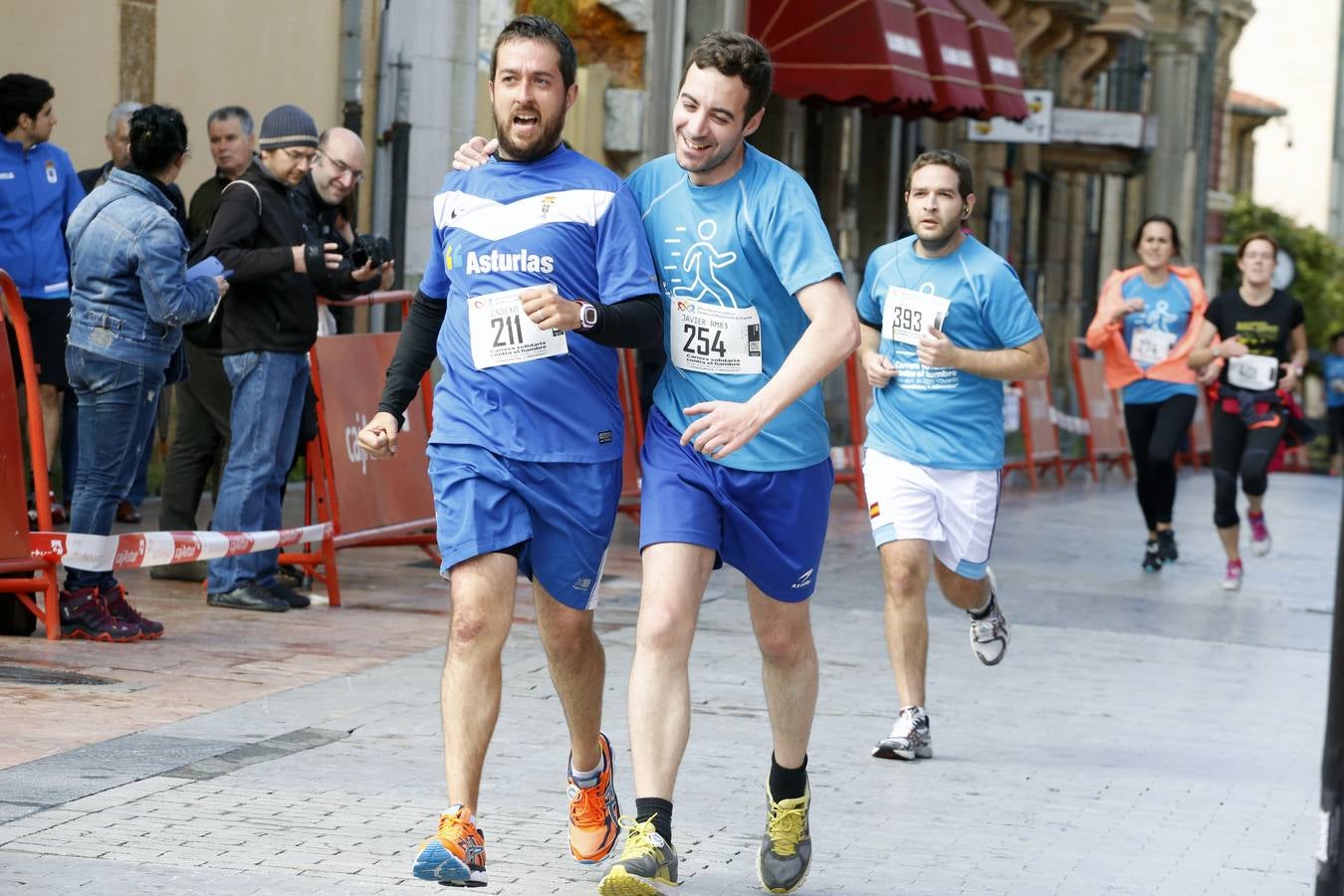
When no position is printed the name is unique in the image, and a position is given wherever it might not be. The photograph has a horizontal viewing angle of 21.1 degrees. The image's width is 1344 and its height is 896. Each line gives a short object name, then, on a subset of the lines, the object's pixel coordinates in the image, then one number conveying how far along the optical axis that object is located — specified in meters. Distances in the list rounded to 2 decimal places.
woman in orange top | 20.46
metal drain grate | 11.37
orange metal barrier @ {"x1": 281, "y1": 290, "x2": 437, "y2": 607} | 15.24
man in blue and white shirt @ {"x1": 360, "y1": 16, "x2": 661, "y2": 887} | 7.93
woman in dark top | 19.59
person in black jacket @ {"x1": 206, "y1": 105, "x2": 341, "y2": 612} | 14.07
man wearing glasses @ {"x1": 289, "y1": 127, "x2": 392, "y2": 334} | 14.66
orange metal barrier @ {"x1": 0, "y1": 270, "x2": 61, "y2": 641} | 12.28
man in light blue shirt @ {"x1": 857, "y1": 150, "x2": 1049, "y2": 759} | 11.62
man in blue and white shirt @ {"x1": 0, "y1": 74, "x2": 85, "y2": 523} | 16.40
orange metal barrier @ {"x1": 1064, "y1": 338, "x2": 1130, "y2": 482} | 34.17
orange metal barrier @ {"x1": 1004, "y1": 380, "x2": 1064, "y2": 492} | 31.11
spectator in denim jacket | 12.75
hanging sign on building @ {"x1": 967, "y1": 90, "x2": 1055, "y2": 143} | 39.43
